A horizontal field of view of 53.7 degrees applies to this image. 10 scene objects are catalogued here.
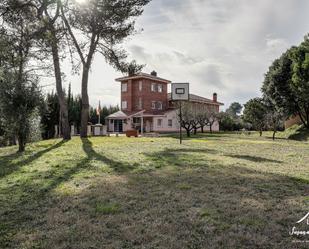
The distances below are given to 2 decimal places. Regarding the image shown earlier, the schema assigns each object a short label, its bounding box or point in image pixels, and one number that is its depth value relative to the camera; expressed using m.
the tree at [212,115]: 33.69
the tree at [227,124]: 47.31
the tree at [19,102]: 12.77
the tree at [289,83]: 25.26
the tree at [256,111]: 33.28
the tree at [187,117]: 28.09
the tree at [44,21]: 15.06
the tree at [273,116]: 28.83
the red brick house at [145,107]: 38.50
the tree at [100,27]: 17.39
